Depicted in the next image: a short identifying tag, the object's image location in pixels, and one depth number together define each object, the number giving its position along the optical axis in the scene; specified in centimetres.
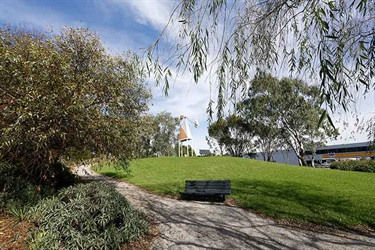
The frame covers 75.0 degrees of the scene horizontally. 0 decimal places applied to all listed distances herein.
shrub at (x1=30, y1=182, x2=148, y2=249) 428
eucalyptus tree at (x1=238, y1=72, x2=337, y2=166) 2436
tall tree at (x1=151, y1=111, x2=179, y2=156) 4394
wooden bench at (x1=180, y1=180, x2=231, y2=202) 845
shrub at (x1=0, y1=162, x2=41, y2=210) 544
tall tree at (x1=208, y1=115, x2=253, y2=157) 3838
